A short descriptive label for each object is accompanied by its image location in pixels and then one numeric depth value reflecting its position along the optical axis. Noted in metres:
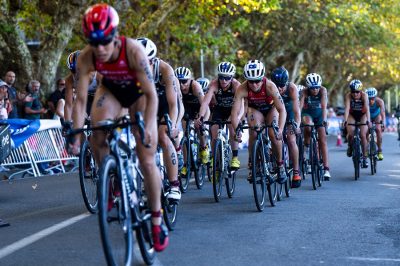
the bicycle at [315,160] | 15.11
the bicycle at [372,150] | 18.88
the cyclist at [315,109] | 15.89
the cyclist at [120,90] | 7.27
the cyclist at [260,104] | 12.30
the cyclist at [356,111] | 18.16
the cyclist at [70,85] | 11.81
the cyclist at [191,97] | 14.16
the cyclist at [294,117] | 14.09
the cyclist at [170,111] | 10.03
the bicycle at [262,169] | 11.40
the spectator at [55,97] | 19.44
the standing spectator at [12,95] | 18.41
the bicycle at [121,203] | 6.67
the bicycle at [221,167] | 12.48
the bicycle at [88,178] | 10.99
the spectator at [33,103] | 19.73
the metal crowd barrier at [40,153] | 17.89
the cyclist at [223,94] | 13.99
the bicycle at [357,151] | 17.22
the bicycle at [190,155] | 14.09
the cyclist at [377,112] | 21.36
